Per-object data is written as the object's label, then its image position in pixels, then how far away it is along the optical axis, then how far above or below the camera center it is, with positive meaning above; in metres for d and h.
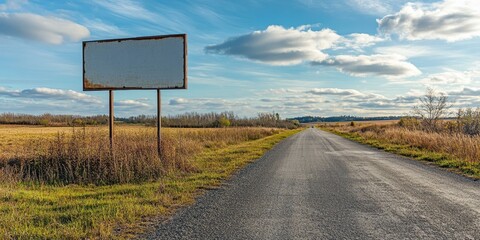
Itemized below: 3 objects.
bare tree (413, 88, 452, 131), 35.66 +0.45
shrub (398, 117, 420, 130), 42.14 -0.38
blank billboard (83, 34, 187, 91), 13.04 +2.11
